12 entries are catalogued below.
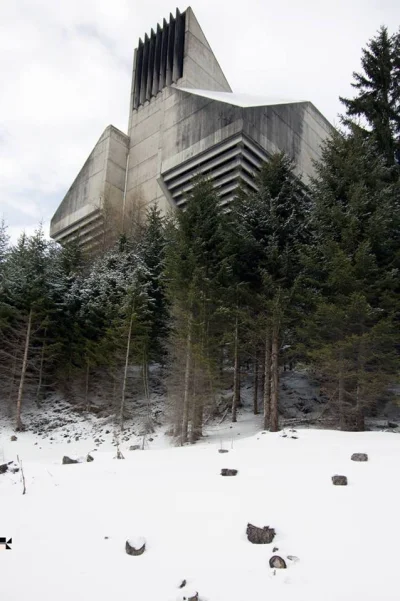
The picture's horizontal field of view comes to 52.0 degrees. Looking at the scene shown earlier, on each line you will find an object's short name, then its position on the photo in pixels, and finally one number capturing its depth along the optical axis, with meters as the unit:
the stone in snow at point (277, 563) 4.29
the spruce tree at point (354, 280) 12.12
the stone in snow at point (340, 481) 6.16
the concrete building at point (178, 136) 31.69
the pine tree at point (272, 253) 14.41
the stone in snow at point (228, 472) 7.00
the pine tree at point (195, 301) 14.61
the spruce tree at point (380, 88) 18.58
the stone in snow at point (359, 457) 7.30
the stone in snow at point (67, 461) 8.97
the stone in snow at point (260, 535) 4.77
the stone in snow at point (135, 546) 4.75
